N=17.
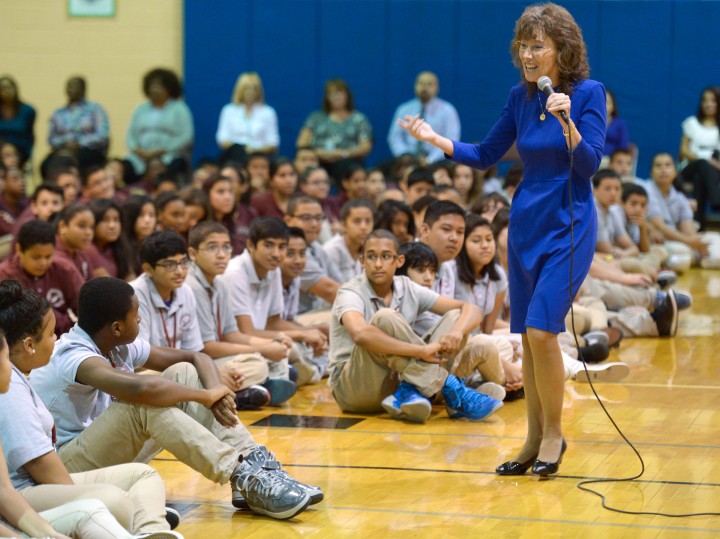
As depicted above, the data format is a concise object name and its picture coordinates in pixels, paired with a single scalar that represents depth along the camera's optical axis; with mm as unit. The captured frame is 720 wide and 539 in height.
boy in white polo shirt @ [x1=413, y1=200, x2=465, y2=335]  8492
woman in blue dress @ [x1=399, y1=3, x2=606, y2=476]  5729
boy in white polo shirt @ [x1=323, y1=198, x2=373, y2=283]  10186
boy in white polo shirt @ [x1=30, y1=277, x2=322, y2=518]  5126
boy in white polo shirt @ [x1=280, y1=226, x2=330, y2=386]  8700
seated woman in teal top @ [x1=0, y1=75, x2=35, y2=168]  17115
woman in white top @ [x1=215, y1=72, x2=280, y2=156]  17819
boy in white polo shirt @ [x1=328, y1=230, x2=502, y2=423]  7370
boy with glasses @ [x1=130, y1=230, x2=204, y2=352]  7280
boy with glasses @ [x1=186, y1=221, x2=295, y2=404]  7781
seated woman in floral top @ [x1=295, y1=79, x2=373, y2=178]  17592
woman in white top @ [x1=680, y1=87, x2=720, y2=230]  17091
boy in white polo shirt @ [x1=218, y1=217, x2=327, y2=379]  8521
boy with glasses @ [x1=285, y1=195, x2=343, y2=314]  9948
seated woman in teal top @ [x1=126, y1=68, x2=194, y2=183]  17747
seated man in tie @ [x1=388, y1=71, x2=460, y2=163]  17878
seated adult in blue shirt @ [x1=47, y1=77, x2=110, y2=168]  17652
